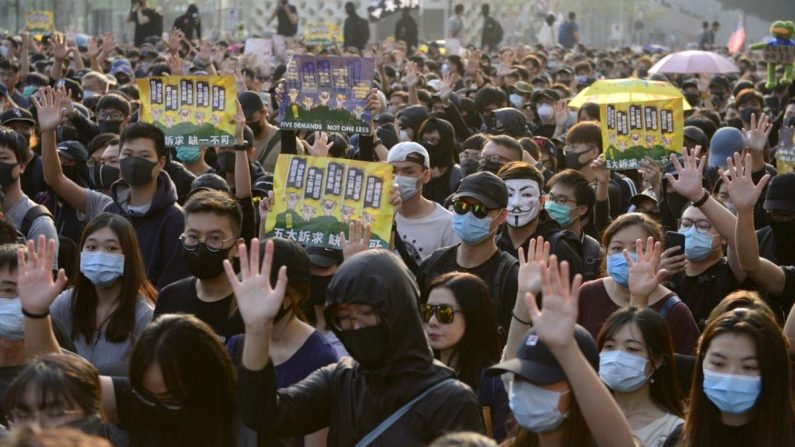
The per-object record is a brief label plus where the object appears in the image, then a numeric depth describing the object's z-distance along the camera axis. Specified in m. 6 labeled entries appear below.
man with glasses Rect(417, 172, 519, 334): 13.21
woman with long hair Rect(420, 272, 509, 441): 11.01
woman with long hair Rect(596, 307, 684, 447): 9.95
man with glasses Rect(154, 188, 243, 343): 11.58
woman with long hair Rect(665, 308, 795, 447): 9.10
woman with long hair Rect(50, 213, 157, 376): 11.55
